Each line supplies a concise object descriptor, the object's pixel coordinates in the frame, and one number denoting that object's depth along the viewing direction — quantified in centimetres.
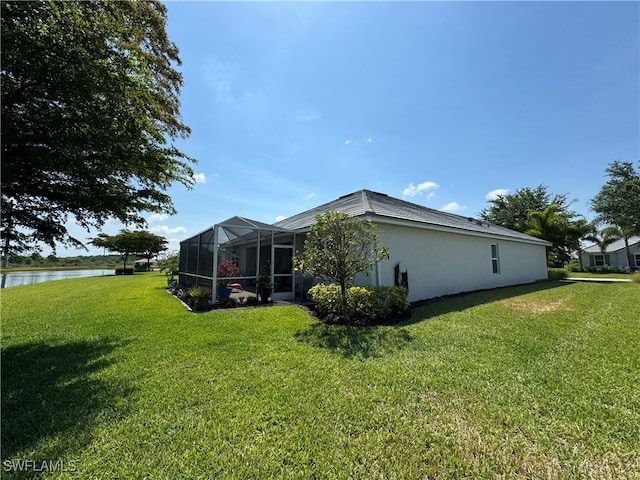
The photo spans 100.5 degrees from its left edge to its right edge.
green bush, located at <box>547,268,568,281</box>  1938
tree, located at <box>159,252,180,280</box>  1878
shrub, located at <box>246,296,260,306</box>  981
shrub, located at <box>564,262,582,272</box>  3309
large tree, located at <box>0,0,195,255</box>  412
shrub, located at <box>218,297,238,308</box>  945
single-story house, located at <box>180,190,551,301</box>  976
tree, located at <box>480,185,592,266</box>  2361
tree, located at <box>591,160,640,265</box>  1995
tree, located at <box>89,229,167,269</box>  3659
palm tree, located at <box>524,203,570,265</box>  2338
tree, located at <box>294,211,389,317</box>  724
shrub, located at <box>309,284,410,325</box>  738
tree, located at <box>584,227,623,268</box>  3196
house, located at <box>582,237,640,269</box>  3247
